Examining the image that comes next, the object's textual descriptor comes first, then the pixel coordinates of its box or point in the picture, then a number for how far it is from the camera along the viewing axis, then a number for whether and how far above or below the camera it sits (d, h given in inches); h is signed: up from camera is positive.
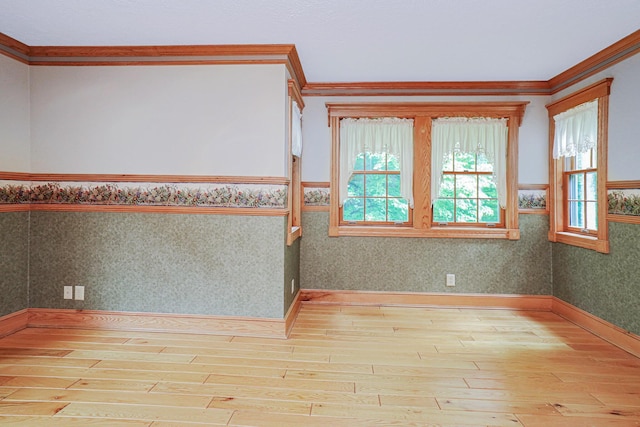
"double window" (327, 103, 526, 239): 169.2 +20.5
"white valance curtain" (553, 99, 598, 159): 140.6 +32.8
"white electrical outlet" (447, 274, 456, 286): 171.0 -28.1
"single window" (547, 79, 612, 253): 136.9 +19.0
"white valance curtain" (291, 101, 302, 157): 144.6 +32.4
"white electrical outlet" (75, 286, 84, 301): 136.6 -27.2
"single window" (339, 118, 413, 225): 171.8 +20.1
